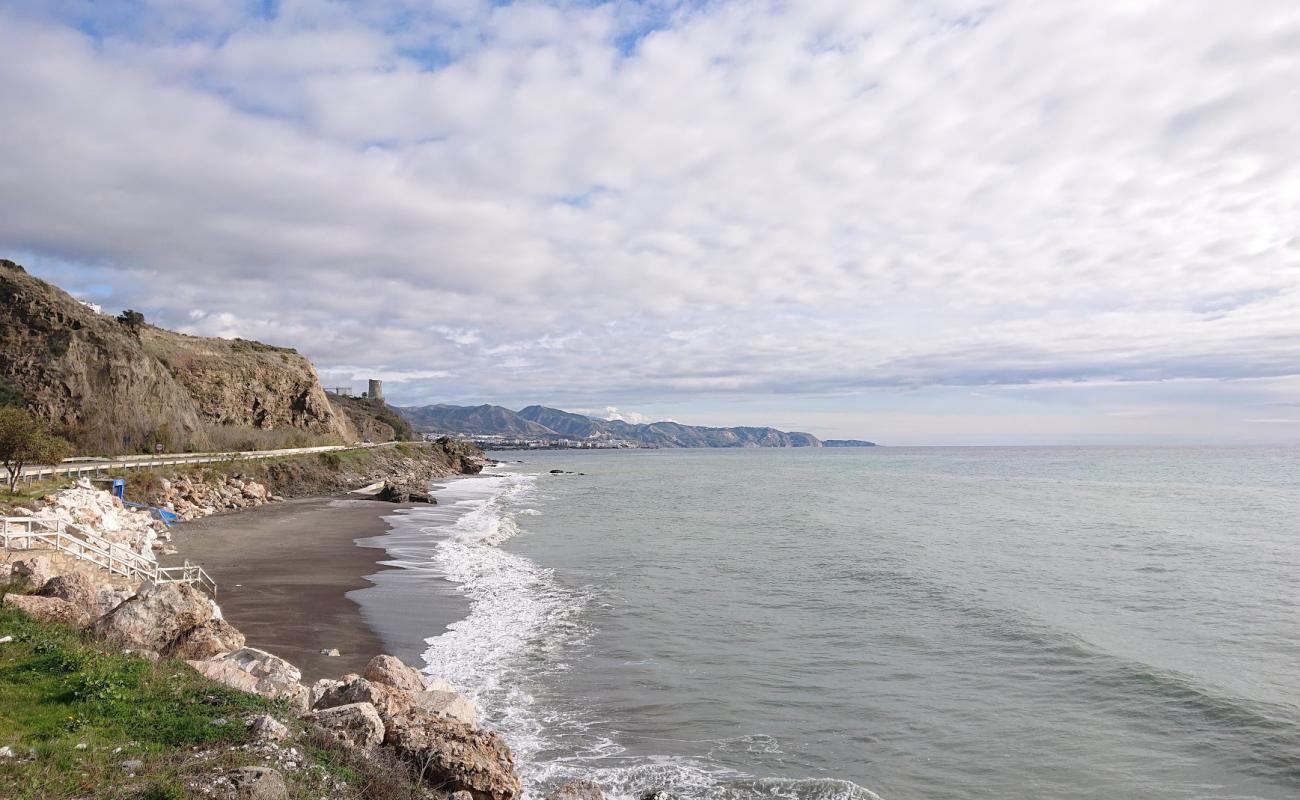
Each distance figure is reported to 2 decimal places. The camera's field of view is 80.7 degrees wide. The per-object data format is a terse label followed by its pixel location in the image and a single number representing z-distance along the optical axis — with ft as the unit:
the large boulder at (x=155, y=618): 36.58
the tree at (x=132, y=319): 210.49
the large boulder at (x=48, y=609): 36.63
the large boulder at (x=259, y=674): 32.22
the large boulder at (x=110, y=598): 43.17
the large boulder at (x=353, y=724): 26.96
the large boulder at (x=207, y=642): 37.83
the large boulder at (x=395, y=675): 36.60
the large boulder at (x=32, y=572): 43.70
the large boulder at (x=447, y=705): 33.68
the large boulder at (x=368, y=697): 30.68
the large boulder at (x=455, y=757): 27.27
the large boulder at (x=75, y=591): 40.70
